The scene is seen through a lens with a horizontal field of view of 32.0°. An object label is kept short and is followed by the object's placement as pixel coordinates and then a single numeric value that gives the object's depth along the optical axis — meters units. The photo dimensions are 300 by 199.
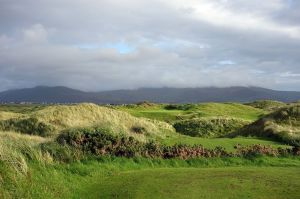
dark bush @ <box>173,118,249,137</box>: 52.46
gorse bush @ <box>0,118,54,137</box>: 35.73
